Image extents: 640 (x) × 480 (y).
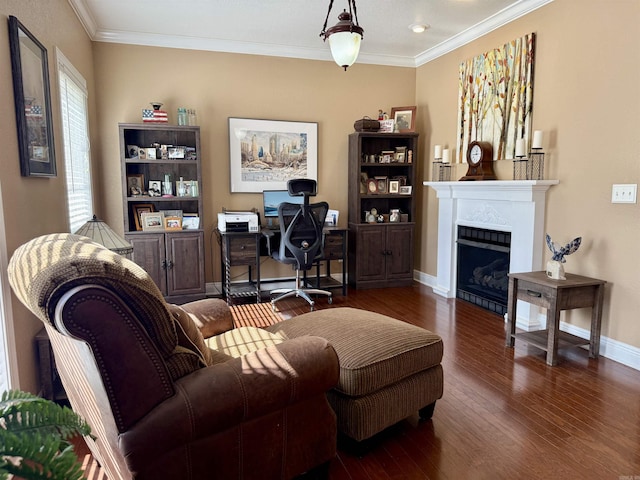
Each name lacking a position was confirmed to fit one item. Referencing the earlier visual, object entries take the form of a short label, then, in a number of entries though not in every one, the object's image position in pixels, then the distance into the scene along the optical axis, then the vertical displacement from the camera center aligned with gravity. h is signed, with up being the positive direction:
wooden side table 2.91 -0.78
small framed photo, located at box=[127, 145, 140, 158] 4.35 +0.39
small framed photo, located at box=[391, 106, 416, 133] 5.20 +0.86
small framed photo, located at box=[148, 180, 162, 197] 4.50 +0.02
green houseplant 0.83 -0.51
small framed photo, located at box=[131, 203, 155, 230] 4.42 -0.21
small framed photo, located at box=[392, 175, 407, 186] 5.21 +0.12
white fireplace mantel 3.56 -0.25
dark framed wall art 2.07 +0.46
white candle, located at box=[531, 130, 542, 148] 3.50 +0.40
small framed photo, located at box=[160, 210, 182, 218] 4.51 -0.24
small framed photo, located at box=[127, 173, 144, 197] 4.42 +0.05
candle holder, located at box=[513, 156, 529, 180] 3.66 +0.18
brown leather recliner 1.15 -0.61
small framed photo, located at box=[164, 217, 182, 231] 4.40 -0.34
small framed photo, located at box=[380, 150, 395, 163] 5.10 +0.39
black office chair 4.07 -0.38
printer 4.42 -0.33
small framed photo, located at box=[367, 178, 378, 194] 5.16 +0.04
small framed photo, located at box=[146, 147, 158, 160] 4.38 +0.37
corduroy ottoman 1.89 -0.82
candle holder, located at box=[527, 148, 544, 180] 3.59 +0.20
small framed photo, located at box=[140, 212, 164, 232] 4.32 -0.31
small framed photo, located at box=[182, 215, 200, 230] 4.50 -0.34
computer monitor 4.93 -0.12
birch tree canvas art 3.75 +0.86
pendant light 2.61 +0.92
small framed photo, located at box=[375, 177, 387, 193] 5.19 +0.06
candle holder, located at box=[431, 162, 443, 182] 4.83 +0.23
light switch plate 2.88 -0.03
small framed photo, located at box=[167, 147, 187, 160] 4.43 +0.37
